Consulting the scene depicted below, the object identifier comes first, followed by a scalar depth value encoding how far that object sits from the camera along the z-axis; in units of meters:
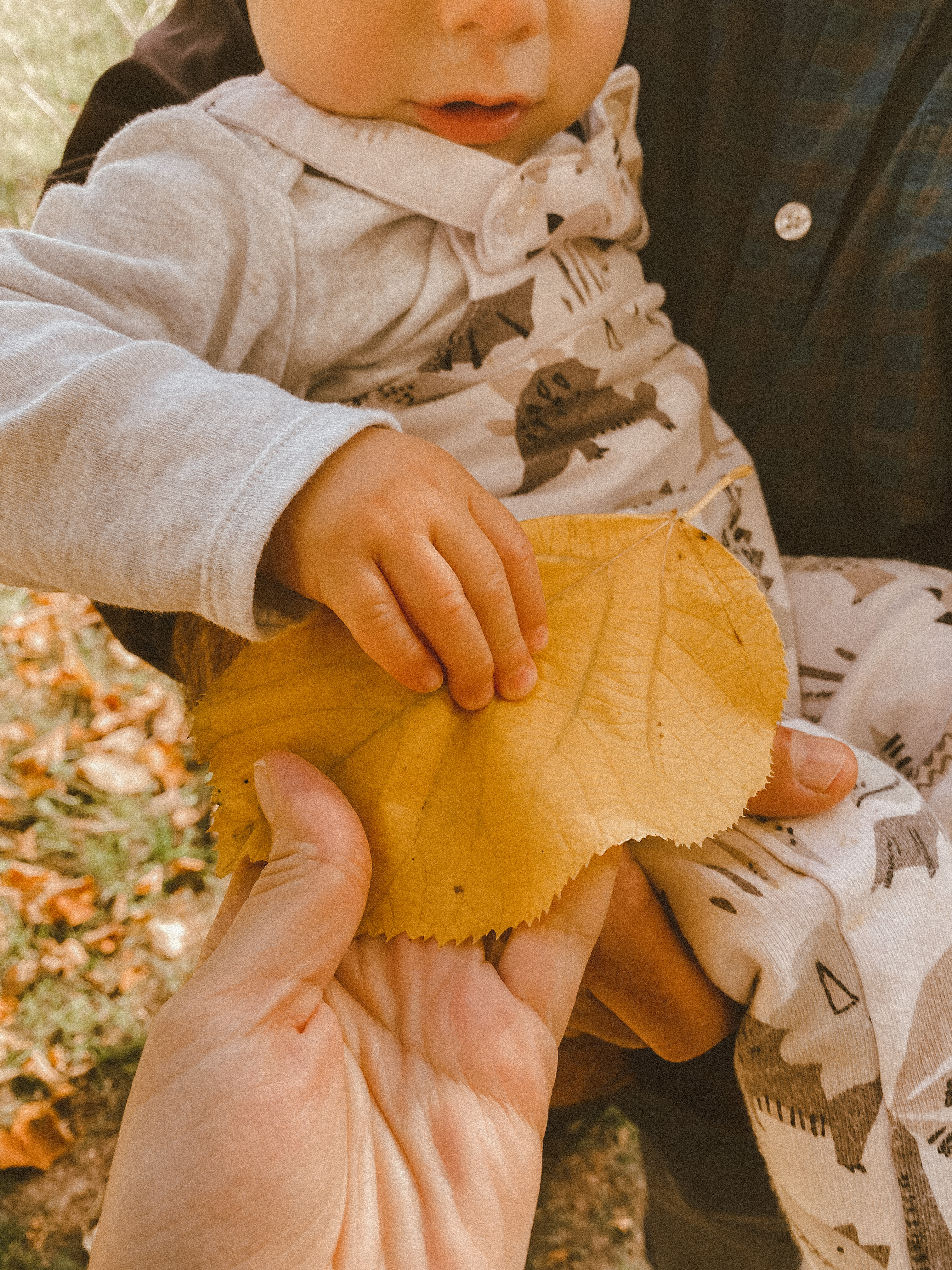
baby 0.18
